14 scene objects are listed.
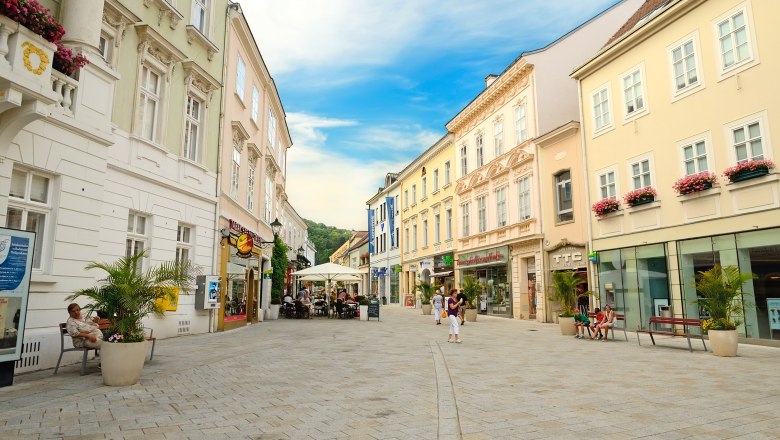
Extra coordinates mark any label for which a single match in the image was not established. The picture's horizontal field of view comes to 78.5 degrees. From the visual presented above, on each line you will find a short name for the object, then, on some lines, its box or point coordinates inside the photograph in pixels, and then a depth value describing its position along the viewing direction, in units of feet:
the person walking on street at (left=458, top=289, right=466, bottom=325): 71.26
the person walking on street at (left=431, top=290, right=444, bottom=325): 71.97
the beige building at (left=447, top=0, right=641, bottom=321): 75.56
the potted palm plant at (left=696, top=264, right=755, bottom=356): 35.83
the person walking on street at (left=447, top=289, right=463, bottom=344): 46.36
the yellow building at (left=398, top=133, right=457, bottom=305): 116.26
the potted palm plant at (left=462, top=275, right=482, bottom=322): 78.23
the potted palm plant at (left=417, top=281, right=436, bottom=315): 96.17
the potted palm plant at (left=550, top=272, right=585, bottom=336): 54.03
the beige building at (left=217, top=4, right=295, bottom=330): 57.67
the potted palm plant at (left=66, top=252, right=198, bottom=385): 23.49
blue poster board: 22.56
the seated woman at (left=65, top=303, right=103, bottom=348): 26.63
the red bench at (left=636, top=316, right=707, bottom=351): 39.47
